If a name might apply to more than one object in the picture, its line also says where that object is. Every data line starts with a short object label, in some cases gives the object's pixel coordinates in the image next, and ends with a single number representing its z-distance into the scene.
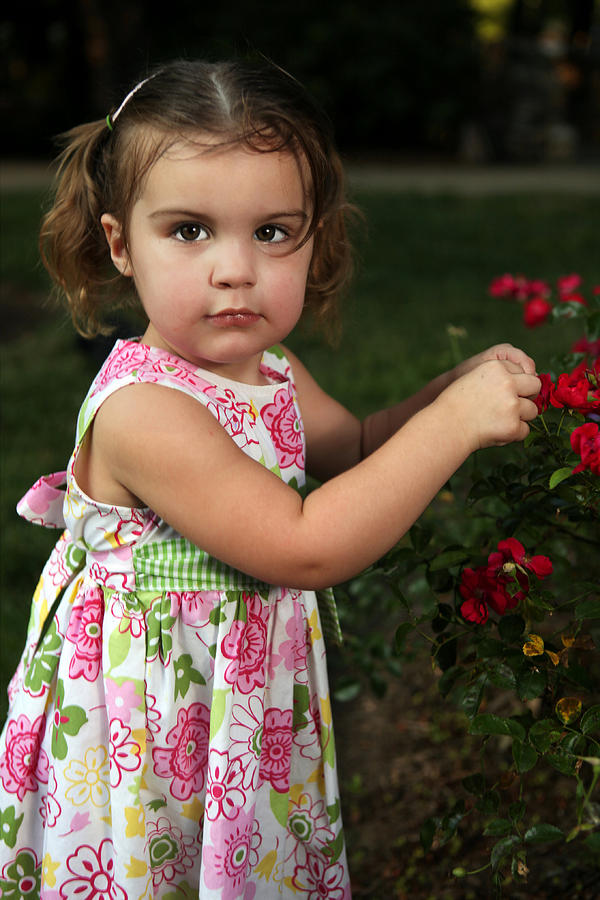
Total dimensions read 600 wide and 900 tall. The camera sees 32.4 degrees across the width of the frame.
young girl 1.33
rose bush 1.29
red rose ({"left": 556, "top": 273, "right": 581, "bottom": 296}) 1.87
